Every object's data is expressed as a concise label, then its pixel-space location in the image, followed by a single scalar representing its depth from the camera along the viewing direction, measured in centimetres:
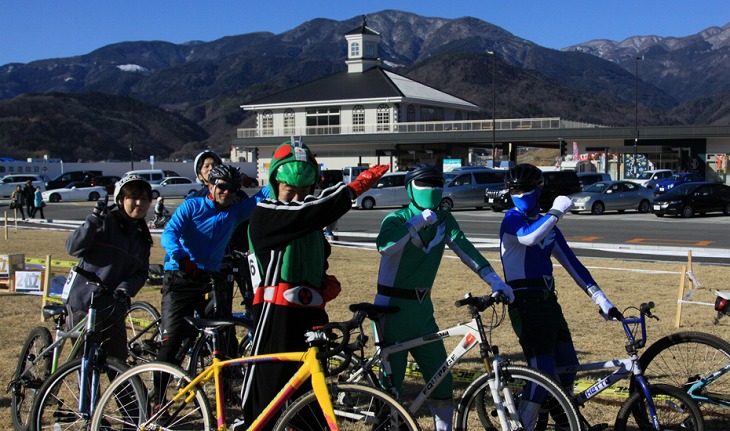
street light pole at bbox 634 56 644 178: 5074
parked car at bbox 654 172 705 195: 3897
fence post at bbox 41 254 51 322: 915
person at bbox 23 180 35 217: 3000
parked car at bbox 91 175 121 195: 4778
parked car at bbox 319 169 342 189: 3671
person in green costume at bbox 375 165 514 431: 466
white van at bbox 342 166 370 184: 4260
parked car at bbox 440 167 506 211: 3462
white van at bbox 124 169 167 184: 4804
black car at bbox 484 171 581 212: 3328
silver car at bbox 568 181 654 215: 3100
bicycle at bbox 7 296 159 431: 533
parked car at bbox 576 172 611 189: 3816
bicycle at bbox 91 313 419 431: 372
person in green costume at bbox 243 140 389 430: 386
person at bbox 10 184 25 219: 2902
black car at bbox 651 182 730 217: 2884
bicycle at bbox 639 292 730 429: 484
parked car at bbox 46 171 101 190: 4884
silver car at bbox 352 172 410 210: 3500
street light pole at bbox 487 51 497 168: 5209
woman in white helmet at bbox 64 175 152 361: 523
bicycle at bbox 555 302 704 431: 440
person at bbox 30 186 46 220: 2978
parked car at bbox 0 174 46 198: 4559
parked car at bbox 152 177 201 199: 4628
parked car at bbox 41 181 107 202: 4369
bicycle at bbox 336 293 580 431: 408
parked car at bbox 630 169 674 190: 4125
